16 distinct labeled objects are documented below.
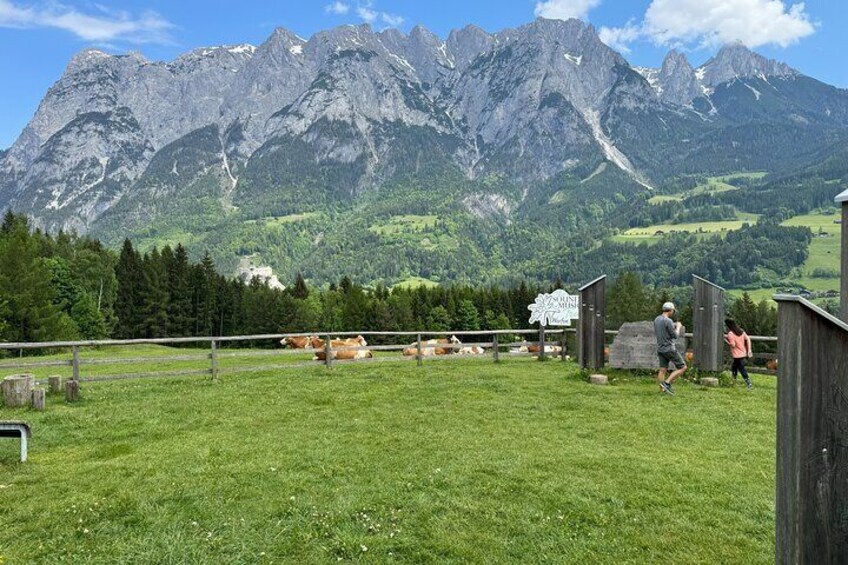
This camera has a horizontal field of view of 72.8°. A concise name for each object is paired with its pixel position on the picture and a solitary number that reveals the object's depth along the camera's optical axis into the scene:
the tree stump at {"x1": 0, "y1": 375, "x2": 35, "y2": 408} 13.49
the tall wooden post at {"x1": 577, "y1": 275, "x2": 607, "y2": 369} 18.30
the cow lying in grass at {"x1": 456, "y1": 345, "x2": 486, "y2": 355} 32.08
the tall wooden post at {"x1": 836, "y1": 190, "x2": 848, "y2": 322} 5.24
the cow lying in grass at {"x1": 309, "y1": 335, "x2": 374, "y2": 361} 22.89
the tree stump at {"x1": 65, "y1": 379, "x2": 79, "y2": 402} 14.63
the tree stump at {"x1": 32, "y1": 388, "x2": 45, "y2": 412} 13.36
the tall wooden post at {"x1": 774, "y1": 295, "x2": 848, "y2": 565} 3.09
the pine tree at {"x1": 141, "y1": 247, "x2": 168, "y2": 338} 72.88
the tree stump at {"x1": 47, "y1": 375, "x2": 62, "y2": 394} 15.36
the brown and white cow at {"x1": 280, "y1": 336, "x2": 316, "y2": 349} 33.72
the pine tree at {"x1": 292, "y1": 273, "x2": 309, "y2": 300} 102.88
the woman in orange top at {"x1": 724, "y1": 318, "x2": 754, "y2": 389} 17.45
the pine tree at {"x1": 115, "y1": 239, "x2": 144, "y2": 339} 72.88
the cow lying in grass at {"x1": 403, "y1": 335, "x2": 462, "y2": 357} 25.95
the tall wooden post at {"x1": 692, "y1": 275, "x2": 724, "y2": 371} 17.55
